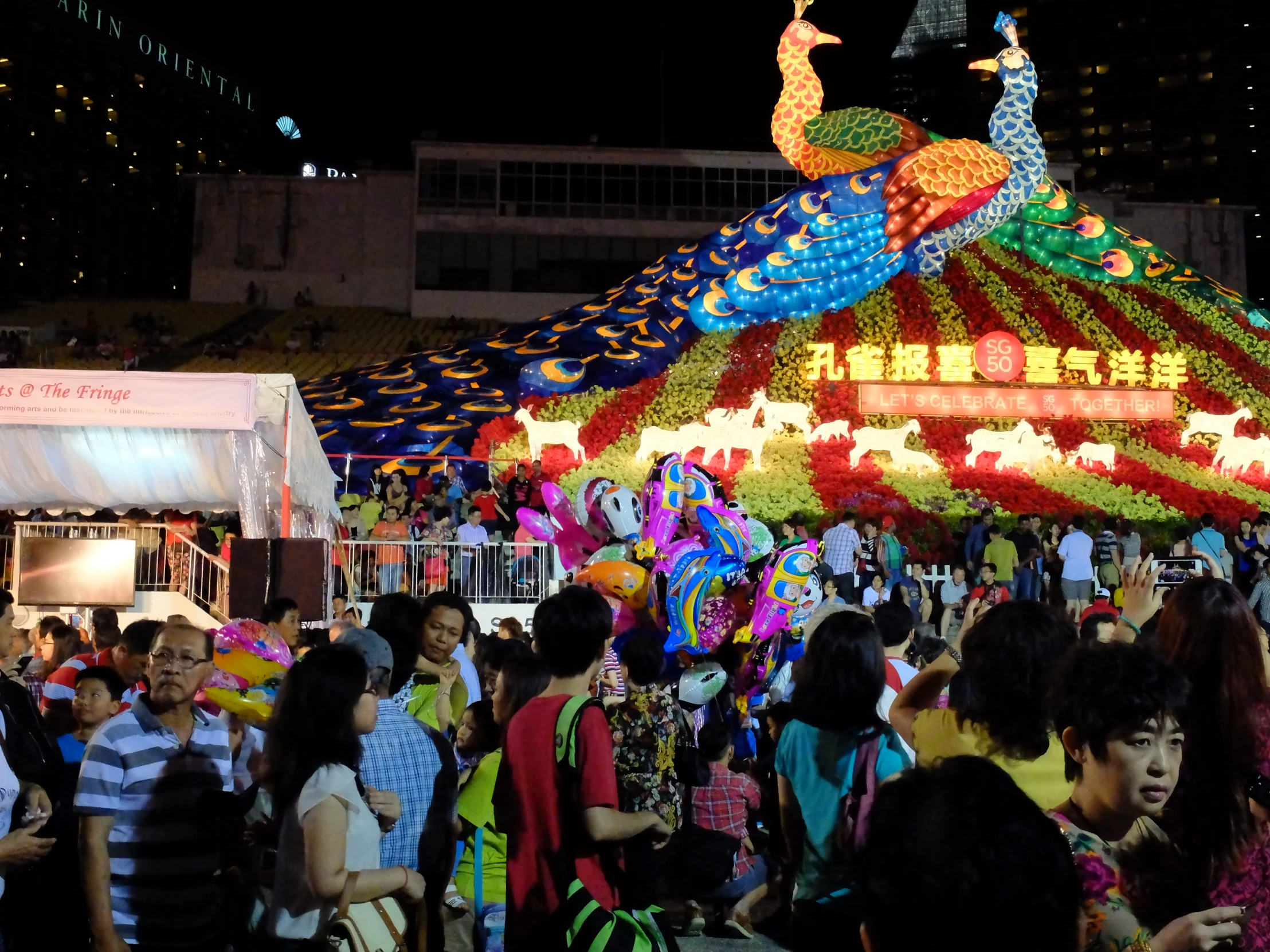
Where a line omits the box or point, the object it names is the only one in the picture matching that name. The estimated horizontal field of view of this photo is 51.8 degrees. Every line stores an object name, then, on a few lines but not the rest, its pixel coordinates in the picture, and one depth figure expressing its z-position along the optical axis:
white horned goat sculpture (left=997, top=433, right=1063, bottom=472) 21.67
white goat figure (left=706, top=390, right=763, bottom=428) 20.97
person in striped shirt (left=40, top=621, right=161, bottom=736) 5.06
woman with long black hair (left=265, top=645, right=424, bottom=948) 3.09
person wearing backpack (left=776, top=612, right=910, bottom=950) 3.67
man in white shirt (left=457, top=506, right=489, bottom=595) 13.84
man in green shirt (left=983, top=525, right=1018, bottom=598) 15.07
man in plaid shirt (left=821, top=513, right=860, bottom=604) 13.94
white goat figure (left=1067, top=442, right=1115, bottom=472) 21.69
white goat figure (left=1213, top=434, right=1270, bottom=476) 21.98
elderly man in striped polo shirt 3.54
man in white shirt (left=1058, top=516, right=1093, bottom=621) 14.12
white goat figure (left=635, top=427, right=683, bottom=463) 20.61
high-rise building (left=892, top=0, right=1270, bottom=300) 84.88
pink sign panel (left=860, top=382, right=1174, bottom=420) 22.20
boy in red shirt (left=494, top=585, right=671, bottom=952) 3.43
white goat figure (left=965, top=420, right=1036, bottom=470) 21.67
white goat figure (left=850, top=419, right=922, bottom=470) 21.23
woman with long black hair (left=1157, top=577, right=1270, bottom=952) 2.75
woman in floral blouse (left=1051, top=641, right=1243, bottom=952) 2.56
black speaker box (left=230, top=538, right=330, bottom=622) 9.32
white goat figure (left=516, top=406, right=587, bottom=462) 20.47
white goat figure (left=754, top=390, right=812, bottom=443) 21.30
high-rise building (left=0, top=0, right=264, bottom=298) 64.62
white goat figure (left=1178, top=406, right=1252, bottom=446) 22.12
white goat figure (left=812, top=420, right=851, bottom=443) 21.80
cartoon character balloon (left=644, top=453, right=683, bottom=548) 8.04
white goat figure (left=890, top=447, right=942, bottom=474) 21.14
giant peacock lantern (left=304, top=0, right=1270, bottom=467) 22.48
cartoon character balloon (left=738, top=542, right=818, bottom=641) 7.62
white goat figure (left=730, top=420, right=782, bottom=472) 20.86
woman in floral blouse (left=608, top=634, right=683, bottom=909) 3.88
